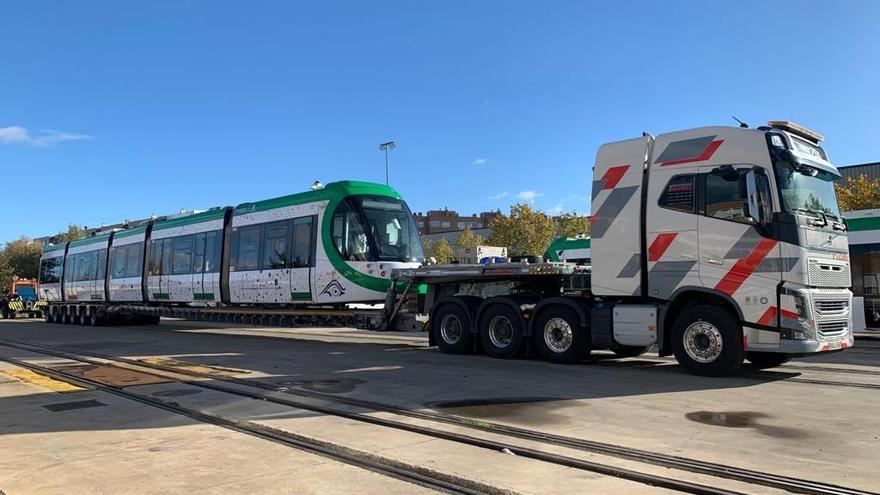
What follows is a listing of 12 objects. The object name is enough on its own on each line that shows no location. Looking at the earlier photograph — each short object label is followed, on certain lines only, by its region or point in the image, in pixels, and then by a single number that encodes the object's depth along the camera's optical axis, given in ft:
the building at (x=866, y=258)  68.69
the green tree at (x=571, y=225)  169.58
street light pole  148.36
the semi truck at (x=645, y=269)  31.40
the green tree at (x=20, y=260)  241.76
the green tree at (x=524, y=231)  163.43
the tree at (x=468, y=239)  202.18
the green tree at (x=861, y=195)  105.60
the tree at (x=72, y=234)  242.76
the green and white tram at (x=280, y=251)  49.98
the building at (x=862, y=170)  132.87
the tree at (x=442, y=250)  205.26
